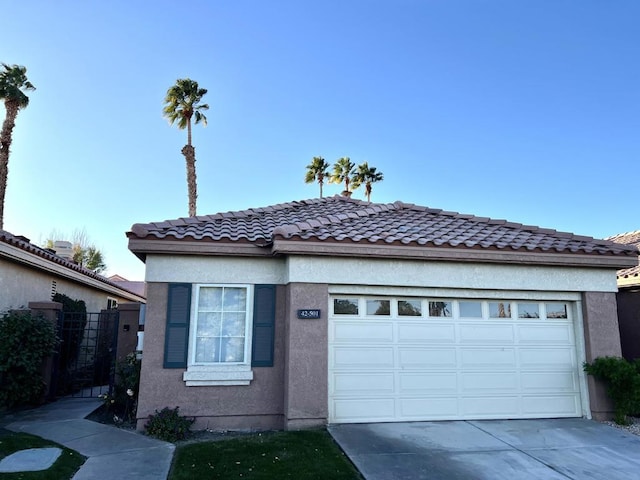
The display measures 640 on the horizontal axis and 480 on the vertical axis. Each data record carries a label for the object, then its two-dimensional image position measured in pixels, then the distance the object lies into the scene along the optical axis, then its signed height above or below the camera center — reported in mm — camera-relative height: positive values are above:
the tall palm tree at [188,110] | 23953 +11971
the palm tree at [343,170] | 31594 +11424
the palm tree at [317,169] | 31953 +11612
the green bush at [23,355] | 9109 -645
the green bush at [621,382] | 8109 -958
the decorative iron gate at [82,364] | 10533 -1034
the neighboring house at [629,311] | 11445 +540
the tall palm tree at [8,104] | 19500 +10006
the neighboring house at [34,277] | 10859 +1538
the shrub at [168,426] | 7367 -1699
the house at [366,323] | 8008 +106
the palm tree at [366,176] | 31408 +10969
